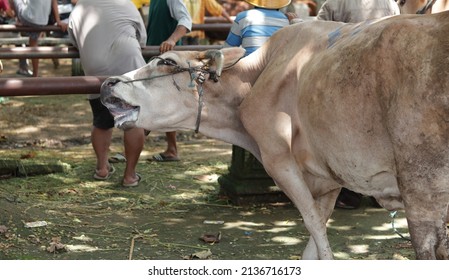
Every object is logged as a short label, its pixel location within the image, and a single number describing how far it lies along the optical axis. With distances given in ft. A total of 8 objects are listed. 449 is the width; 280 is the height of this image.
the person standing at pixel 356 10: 36.95
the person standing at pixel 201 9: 58.42
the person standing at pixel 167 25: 41.38
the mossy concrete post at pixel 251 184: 38.69
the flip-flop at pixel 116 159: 45.76
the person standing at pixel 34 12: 54.68
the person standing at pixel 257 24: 33.48
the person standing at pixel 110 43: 39.32
